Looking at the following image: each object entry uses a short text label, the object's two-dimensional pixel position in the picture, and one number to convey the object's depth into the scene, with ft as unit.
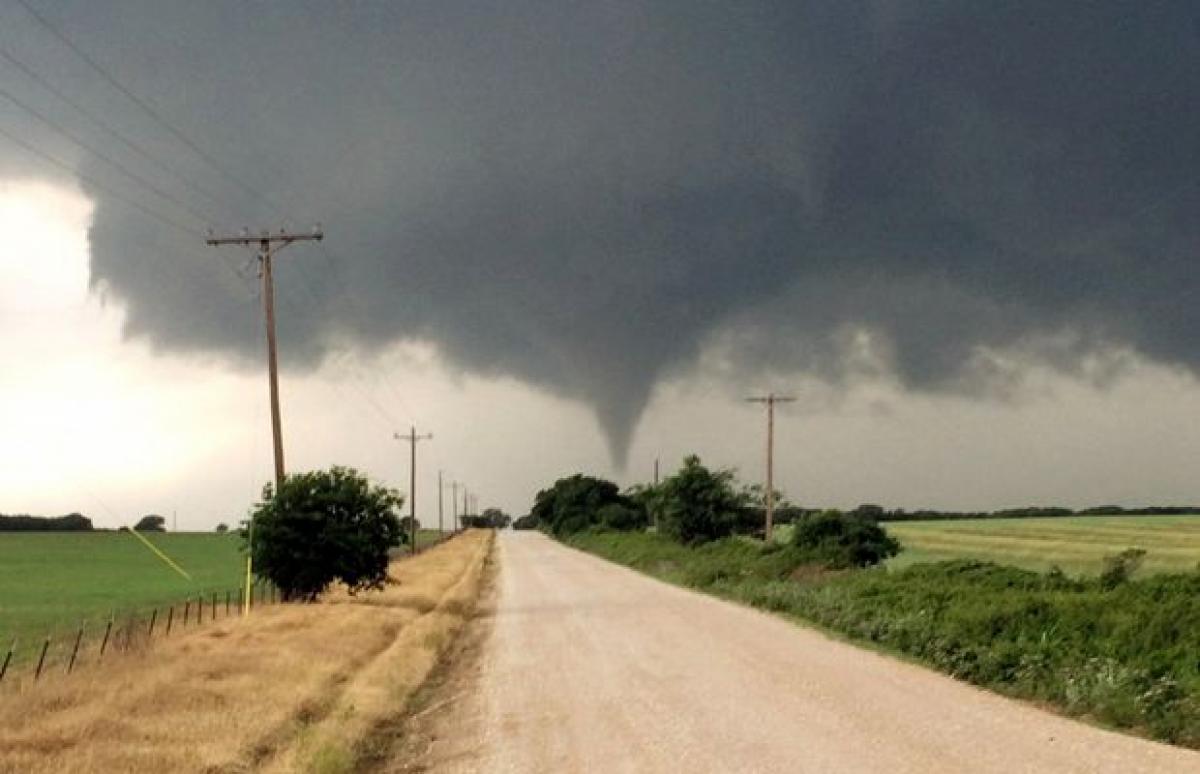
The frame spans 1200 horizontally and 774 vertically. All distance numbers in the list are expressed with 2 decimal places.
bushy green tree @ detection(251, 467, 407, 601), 120.57
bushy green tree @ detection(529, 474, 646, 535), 552.41
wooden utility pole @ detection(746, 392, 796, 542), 216.13
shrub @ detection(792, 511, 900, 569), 172.96
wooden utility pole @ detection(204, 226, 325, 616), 124.57
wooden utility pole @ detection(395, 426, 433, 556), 363.35
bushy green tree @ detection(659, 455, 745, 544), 277.03
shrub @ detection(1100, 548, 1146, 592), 95.39
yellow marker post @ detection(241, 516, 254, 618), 122.29
